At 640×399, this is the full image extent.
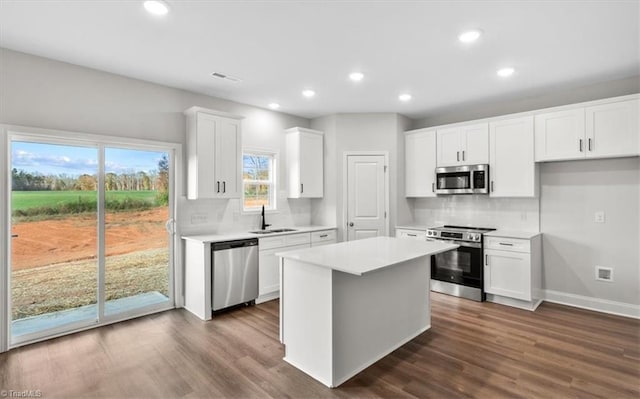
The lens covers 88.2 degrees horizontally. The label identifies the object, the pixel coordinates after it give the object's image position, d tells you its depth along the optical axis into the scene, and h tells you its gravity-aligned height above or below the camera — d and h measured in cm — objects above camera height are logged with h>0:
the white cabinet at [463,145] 470 +82
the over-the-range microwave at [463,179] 465 +30
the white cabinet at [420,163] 526 +61
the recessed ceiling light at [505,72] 355 +141
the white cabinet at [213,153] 410 +61
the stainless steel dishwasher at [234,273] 390 -89
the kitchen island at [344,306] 249 -88
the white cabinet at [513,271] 405 -90
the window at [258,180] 503 +32
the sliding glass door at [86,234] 322 -36
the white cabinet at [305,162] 528 +62
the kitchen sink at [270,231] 472 -45
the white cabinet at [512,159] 430 +54
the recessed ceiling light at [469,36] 275 +140
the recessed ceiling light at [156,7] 234 +141
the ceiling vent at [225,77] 372 +143
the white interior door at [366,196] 541 +7
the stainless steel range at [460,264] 440 -90
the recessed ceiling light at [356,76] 371 +142
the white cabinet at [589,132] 362 +79
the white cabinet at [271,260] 434 -80
